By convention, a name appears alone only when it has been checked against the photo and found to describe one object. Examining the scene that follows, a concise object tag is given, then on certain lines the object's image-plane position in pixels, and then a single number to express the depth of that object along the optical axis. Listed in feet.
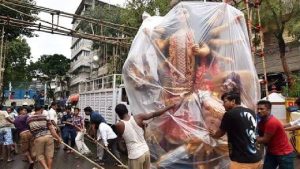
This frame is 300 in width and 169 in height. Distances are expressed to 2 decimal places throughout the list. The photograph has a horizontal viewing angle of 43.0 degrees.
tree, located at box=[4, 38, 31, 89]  92.45
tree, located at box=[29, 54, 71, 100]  175.73
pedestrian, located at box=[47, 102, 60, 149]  36.60
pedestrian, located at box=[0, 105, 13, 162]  33.96
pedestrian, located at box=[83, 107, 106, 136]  32.19
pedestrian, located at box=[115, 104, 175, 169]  15.66
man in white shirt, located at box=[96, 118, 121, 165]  30.81
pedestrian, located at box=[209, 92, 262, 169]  13.14
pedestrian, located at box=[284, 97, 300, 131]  17.64
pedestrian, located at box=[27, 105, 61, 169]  23.57
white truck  38.52
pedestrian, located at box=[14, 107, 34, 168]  29.84
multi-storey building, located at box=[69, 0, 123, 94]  161.58
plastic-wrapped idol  16.60
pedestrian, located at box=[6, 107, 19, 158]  38.20
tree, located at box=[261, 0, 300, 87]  48.96
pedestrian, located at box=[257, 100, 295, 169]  15.33
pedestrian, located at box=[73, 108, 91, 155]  35.58
